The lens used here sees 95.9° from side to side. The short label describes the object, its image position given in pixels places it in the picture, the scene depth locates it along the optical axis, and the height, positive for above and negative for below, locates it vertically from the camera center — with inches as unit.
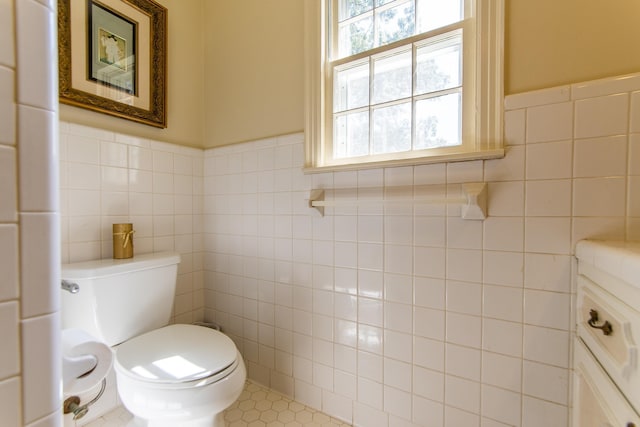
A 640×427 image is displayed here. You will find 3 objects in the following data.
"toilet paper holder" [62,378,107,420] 28.6 -19.7
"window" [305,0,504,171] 40.0 +21.2
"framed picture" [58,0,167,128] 49.3 +29.0
